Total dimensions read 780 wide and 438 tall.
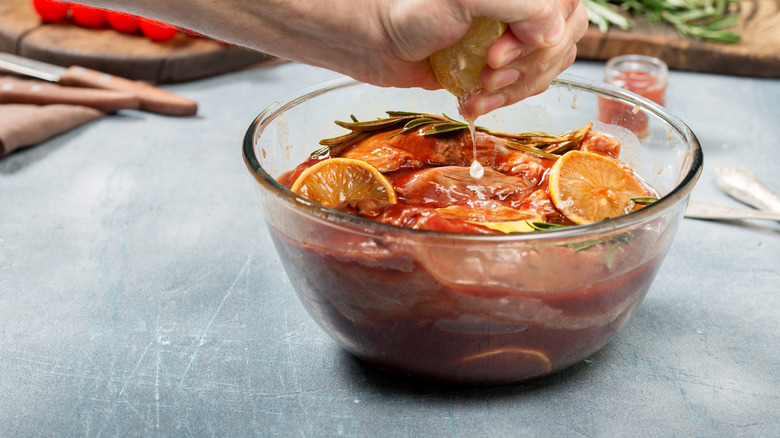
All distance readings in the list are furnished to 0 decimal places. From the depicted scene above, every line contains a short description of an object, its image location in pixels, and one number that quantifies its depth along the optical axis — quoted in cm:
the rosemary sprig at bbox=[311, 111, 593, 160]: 196
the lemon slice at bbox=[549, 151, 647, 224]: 163
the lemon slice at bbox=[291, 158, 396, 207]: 169
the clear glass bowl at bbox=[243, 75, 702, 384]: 133
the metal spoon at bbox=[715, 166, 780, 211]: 242
